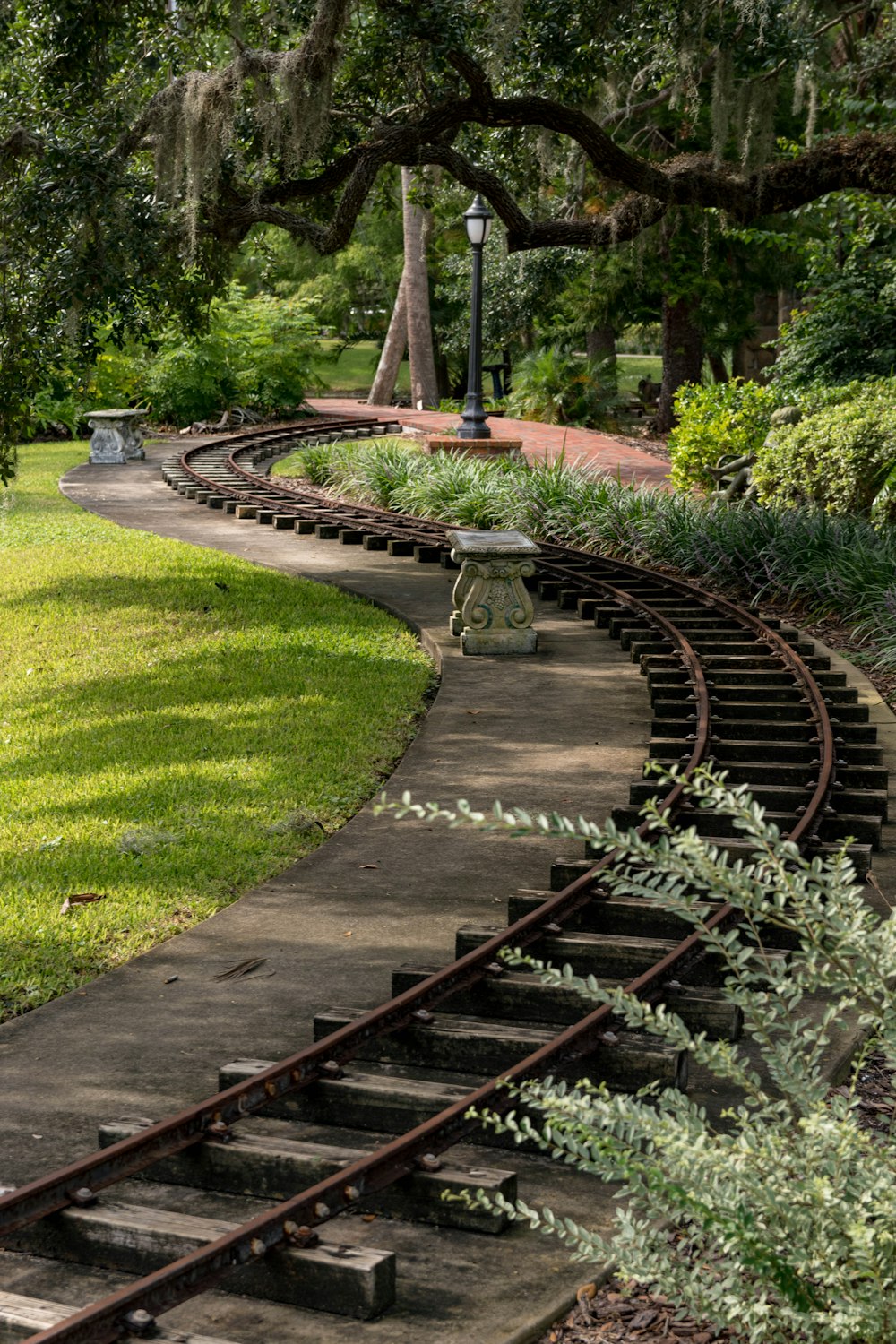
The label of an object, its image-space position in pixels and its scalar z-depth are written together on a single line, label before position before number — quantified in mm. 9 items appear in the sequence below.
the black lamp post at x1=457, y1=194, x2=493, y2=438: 23391
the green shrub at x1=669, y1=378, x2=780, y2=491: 21203
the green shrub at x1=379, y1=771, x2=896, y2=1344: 3537
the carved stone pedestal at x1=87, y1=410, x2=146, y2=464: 28734
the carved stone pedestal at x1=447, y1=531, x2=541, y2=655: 13406
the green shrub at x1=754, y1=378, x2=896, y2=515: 16094
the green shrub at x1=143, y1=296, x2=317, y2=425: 34188
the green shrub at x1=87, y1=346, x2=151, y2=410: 33406
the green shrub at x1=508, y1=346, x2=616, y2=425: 32750
